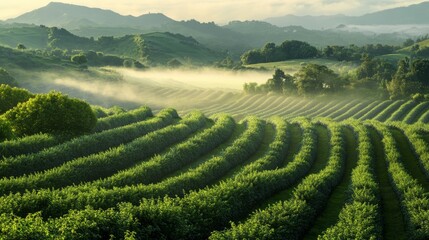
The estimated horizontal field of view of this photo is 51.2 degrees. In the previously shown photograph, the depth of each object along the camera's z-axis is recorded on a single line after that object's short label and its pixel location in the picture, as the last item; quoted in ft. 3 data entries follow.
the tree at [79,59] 620.90
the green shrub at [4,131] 130.50
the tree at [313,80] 482.69
